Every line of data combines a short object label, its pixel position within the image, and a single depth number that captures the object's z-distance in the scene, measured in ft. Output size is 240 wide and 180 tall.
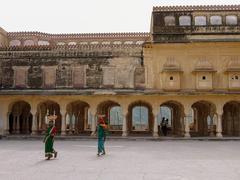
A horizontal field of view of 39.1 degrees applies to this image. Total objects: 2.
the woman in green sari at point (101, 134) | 43.16
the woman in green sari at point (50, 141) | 39.96
